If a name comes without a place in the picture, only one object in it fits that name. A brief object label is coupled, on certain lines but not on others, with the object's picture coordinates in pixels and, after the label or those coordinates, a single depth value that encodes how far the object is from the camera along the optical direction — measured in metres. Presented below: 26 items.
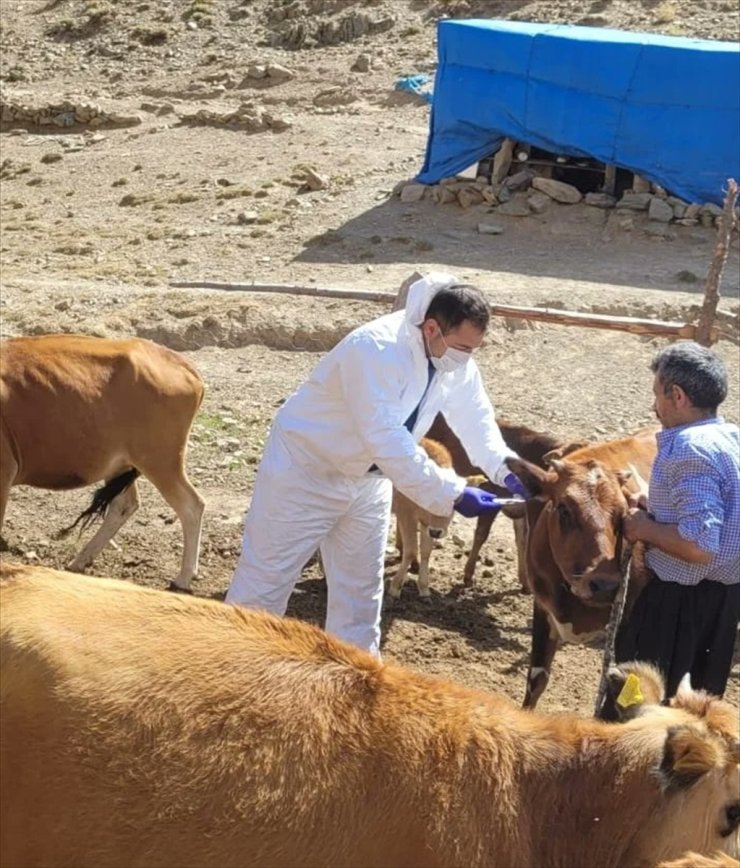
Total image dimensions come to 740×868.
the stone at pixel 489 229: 19.00
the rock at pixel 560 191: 19.62
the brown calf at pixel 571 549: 6.09
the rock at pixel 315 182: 20.45
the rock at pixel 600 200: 19.52
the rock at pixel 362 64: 26.45
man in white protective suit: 5.65
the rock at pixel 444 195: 20.12
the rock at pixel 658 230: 18.88
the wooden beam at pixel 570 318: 11.19
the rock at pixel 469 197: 19.97
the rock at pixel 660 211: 19.16
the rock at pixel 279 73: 26.64
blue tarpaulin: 19.12
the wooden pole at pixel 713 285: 10.88
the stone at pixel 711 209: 18.98
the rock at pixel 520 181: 20.05
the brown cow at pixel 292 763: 3.75
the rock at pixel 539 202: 19.50
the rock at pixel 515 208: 19.48
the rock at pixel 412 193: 20.14
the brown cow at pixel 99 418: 8.45
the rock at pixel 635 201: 19.42
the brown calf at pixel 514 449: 8.93
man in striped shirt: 5.17
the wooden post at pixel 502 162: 20.17
